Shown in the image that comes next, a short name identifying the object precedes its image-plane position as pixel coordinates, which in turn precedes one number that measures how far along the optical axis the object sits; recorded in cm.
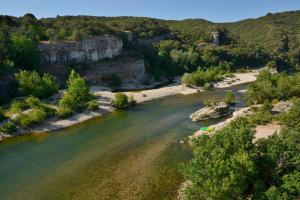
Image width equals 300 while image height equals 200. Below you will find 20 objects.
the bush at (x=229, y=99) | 5113
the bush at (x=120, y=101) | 5416
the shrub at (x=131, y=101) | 5642
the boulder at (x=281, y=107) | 4336
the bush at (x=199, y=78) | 7156
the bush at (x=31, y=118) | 4387
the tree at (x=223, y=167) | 1965
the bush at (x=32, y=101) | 4835
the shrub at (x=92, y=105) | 5122
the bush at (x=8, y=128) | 4205
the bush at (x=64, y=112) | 4755
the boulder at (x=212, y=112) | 4660
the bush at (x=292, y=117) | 3501
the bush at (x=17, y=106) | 4681
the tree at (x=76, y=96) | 4941
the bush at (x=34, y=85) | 5420
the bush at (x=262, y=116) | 3993
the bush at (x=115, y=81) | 7342
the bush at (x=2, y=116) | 4441
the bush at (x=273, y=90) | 4900
